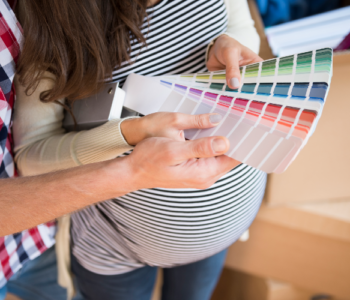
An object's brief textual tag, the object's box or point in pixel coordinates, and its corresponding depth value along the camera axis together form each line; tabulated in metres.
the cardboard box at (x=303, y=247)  0.91
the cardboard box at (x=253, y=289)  1.10
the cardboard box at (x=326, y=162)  0.73
